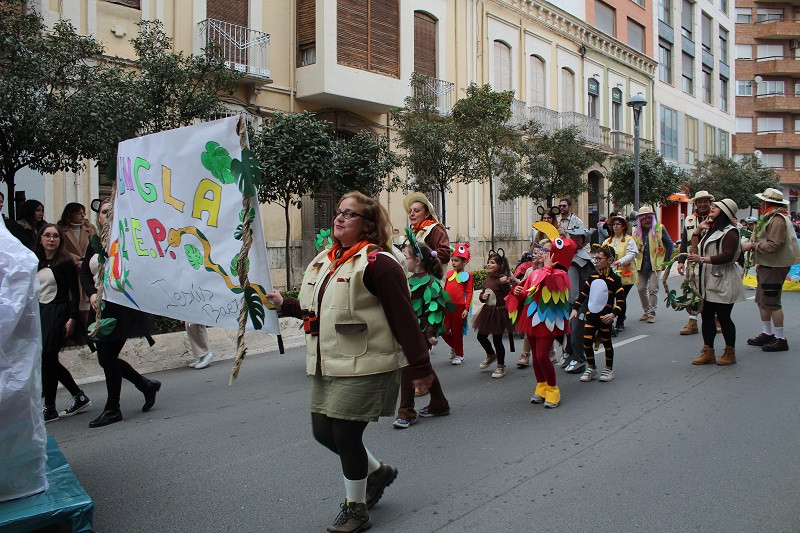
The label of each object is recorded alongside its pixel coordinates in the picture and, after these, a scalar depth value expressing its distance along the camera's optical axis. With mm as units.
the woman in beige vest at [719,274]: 7523
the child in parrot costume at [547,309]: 6102
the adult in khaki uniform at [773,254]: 8312
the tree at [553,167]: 19578
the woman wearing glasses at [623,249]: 9938
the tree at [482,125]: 15727
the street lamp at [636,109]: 18562
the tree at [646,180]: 23781
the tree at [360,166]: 13469
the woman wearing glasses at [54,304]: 5809
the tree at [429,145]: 15570
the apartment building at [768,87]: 51500
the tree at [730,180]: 29750
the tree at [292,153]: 12180
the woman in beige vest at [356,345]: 3463
